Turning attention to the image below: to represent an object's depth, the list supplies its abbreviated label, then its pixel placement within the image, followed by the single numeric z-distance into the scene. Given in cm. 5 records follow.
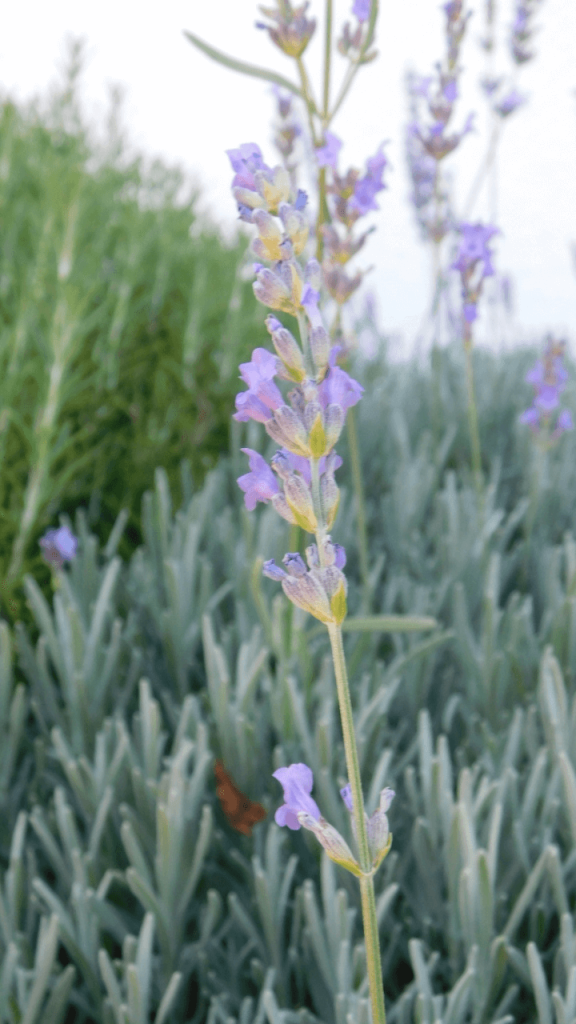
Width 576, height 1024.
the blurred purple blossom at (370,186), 29
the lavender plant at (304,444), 18
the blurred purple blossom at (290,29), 26
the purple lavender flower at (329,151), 27
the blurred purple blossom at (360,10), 28
